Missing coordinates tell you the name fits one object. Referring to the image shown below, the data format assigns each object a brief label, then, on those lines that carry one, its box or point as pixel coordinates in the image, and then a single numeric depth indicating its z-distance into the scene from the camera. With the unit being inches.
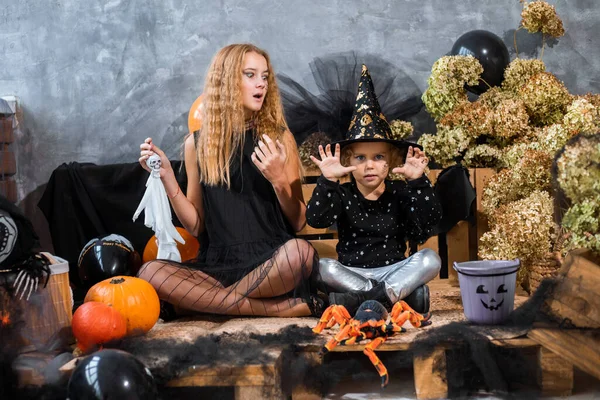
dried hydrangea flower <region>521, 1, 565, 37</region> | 152.6
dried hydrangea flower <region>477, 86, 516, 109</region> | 146.1
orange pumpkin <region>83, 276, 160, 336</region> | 106.3
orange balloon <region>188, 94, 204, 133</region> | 137.5
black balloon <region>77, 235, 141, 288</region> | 131.9
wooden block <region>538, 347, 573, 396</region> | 92.7
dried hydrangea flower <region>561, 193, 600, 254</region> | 89.9
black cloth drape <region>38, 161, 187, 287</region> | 153.2
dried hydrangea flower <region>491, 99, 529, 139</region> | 140.1
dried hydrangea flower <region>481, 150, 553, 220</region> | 128.6
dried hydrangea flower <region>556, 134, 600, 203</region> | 89.3
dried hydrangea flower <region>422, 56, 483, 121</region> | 147.9
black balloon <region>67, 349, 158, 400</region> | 79.0
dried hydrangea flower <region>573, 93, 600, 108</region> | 135.7
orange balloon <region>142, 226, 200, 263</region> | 138.6
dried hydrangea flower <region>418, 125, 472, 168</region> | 143.7
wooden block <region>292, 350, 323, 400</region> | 94.0
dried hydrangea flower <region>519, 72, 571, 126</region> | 142.1
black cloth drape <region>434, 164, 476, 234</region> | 136.9
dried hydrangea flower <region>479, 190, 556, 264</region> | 119.0
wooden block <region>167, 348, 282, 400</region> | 88.7
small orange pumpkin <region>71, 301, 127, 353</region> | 100.4
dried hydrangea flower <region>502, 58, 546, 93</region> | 149.6
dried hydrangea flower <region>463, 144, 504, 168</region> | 142.7
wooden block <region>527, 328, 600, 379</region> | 86.7
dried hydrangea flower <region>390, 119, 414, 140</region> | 152.9
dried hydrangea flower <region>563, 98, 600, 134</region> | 125.5
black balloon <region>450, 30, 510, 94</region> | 150.9
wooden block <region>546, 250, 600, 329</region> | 88.4
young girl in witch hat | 113.5
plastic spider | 95.0
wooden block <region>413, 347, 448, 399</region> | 93.3
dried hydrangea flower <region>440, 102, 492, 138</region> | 142.0
